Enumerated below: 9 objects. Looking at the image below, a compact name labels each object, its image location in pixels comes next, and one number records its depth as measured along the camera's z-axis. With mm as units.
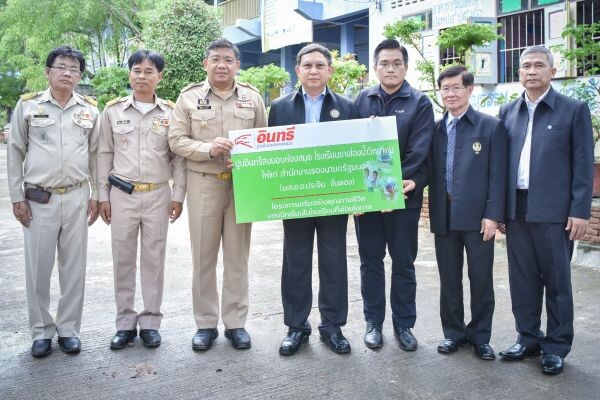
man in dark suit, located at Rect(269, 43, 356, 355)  3867
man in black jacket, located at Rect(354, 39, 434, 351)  3820
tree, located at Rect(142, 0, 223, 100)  13758
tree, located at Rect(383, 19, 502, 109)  8008
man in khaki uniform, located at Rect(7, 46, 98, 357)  3779
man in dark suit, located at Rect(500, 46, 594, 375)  3463
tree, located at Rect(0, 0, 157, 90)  17172
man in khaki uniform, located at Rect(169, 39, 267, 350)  3854
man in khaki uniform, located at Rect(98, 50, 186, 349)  3934
